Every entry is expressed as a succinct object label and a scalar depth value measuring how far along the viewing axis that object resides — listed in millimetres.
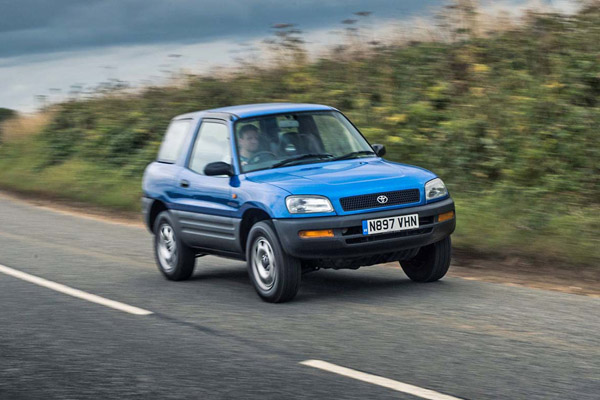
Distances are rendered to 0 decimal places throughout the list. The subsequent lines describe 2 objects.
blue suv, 15009
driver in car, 17079
